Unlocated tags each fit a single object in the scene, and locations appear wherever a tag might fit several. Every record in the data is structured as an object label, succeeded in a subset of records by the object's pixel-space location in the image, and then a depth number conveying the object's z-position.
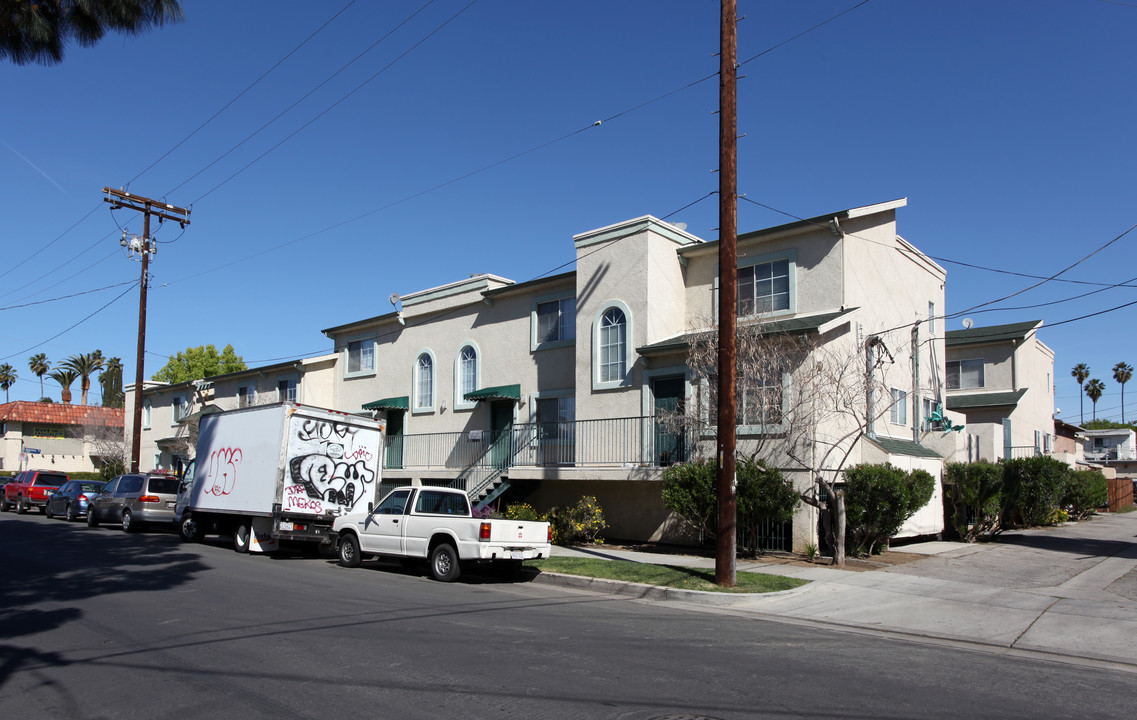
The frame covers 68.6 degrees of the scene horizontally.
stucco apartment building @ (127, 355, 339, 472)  31.16
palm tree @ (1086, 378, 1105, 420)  107.75
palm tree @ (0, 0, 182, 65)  10.97
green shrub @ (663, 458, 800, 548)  16.11
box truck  16.73
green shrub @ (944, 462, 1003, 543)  20.19
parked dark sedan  26.70
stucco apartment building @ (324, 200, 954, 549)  16.97
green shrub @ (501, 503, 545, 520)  19.55
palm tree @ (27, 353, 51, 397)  93.44
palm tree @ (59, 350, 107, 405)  87.69
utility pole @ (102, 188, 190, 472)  30.11
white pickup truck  13.54
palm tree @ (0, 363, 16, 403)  91.50
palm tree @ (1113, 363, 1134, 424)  104.94
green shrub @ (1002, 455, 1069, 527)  22.41
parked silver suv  22.70
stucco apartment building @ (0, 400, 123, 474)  58.00
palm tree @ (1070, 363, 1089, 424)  104.44
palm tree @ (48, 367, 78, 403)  88.06
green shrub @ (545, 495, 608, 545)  19.33
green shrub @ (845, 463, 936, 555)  15.78
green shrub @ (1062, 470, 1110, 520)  29.02
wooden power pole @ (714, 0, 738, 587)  12.55
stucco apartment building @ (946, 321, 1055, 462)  29.69
